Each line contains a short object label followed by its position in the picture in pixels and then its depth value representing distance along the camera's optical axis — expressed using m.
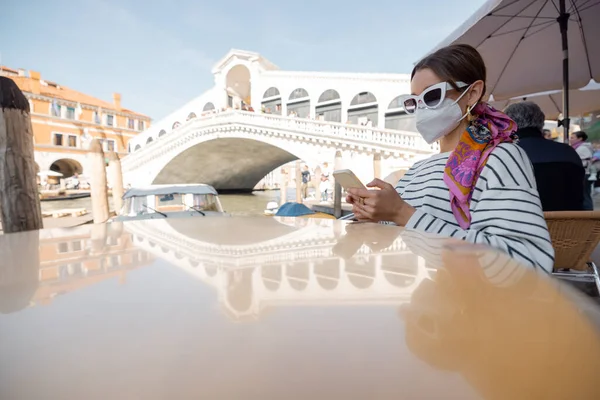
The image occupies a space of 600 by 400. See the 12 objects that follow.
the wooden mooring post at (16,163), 1.82
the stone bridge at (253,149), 8.59
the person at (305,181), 11.01
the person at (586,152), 3.61
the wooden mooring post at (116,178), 7.67
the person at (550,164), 1.64
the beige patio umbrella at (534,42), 2.63
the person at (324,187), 9.77
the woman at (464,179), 0.71
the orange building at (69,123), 18.67
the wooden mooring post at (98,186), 5.75
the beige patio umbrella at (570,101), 4.13
